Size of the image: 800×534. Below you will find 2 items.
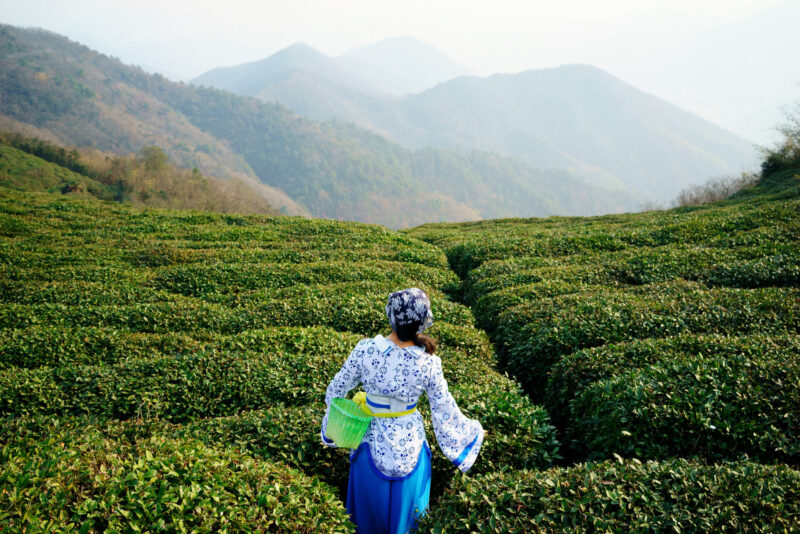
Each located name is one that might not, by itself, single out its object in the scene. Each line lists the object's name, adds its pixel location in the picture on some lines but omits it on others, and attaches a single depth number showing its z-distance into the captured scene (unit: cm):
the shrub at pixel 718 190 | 4669
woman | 461
